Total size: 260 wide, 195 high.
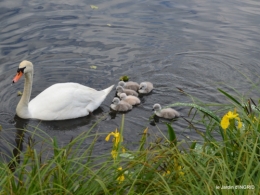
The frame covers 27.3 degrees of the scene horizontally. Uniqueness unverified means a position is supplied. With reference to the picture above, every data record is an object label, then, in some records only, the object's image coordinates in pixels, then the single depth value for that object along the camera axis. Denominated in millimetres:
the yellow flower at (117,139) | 4259
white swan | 8383
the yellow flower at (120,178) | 4102
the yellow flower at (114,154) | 4192
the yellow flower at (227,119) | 4027
